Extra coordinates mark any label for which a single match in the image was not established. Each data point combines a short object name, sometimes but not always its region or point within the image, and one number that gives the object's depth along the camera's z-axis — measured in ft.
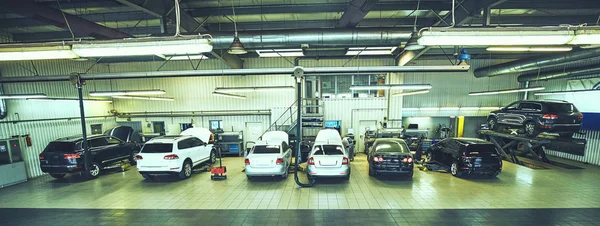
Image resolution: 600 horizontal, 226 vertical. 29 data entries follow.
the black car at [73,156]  22.67
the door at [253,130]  38.65
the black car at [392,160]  20.97
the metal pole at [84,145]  21.93
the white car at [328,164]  20.13
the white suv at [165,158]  21.59
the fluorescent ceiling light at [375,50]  27.88
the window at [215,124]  39.09
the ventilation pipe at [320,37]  19.84
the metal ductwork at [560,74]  26.76
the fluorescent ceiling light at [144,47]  11.28
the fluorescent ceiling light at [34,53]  11.89
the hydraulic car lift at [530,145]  25.96
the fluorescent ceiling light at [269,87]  26.86
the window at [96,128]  35.49
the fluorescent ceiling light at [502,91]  26.59
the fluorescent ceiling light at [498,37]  10.32
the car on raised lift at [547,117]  23.57
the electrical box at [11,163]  22.53
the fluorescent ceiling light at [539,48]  16.62
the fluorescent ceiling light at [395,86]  25.23
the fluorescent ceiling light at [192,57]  30.60
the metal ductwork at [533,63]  22.26
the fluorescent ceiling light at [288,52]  28.35
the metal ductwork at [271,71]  19.99
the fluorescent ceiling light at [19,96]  22.72
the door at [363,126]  36.22
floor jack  23.40
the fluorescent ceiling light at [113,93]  26.43
